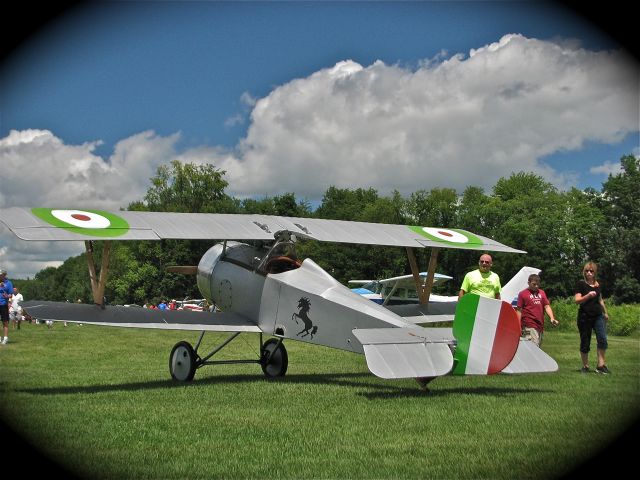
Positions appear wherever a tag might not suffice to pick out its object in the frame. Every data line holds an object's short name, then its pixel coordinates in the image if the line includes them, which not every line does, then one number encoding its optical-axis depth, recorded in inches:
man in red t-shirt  452.8
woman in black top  421.7
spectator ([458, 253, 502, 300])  365.6
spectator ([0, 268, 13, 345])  622.5
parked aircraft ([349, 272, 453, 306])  1292.3
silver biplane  299.6
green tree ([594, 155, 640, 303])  1932.8
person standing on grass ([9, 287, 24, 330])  913.2
